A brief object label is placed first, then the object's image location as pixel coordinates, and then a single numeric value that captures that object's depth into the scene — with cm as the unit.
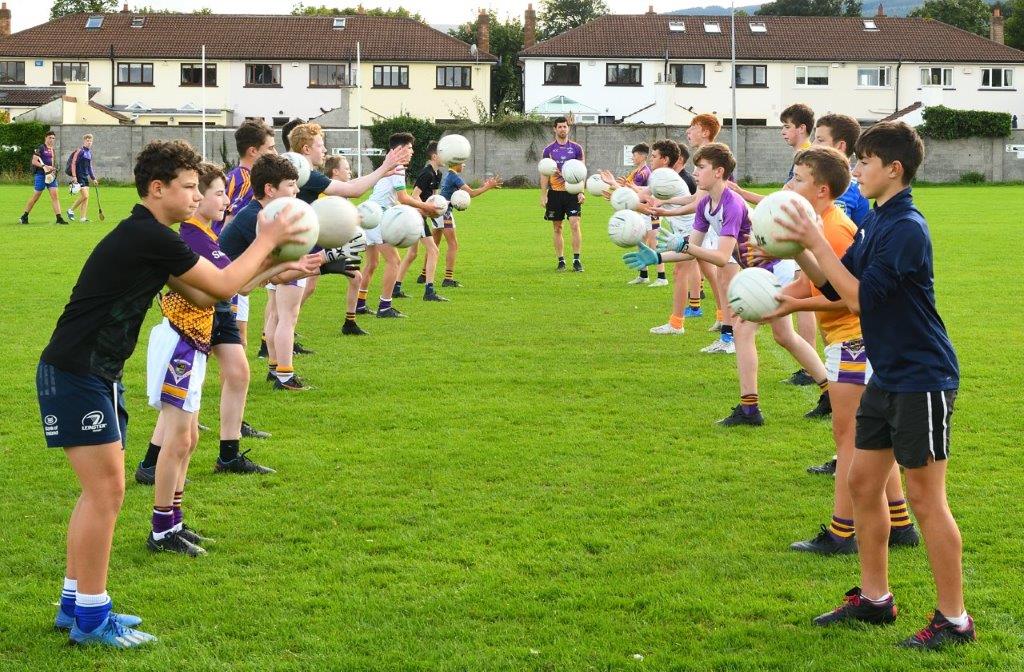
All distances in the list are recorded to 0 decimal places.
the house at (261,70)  7175
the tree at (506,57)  8631
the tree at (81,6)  9931
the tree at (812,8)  11294
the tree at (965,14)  10412
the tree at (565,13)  11781
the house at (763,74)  7119
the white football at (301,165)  889
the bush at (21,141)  4841
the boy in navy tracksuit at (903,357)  482
